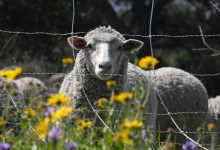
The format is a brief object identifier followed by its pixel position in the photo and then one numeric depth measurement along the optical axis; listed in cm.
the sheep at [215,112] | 1716
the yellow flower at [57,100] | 578
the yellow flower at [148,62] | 659
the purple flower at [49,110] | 584
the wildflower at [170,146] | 725
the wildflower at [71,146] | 569
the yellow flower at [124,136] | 541
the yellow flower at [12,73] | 619
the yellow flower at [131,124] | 559
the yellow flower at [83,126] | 657
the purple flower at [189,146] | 632
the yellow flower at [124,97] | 579
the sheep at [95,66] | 1155
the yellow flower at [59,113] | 558
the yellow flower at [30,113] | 595
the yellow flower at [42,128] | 517
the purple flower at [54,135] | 538
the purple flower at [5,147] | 571
